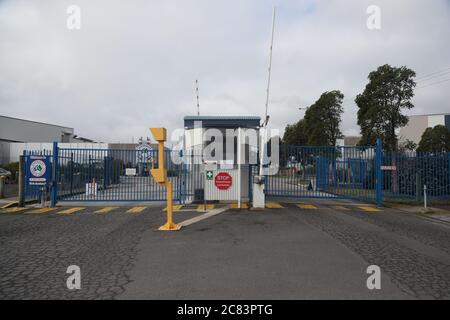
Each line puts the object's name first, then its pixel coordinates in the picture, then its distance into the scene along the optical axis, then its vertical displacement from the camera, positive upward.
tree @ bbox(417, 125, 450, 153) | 30.80 +2.75
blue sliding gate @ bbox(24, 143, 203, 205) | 12.91 -0.25
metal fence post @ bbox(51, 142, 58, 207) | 12.79 -0.34
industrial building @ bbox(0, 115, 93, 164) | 41.19 +5.60
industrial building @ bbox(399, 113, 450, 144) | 57.91 +8.22
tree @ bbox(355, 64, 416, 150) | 17.56 +3.71
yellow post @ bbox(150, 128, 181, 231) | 7.49 -0.15
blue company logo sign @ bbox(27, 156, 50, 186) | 12.59 -0.10
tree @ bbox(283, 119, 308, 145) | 39.57 +4.45
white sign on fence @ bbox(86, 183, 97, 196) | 14.37 -0.97
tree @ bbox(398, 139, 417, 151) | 19.55 +1.34
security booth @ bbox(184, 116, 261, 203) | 12.02 +0.58
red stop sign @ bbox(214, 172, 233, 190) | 11.94 -0.46
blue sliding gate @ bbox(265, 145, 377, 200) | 14.51 -0.16
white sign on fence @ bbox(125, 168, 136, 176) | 14.81 -0.18
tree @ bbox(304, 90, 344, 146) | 27.05 +4.01
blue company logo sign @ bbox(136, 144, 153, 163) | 13.43 +0.50
